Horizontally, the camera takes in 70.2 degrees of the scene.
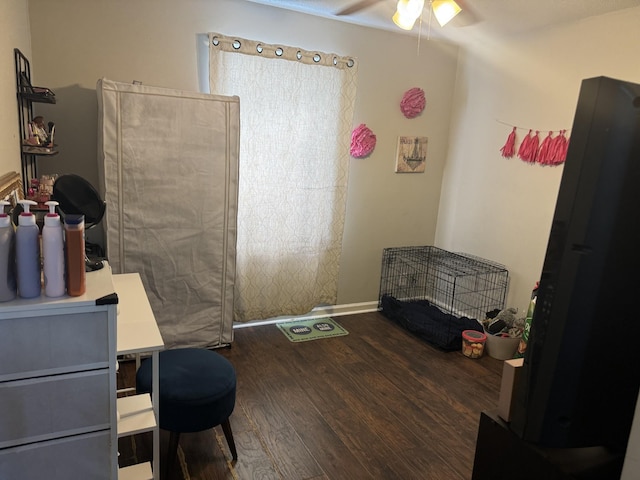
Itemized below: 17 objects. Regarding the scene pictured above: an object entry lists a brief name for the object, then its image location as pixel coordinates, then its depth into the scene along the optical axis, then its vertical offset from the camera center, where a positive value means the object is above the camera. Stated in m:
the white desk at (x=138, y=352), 1.59 -0.71
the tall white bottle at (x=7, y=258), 1.23 -0.34
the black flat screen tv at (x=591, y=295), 0.80 -0.22
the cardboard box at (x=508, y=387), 1.06 -0.50
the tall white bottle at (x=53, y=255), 1.28 -0.33
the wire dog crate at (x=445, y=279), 3.66 -0.96
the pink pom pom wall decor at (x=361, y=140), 3.61 +0.16
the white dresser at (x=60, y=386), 1.27 -0.72
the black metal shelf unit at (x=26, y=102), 2.17 +0.16
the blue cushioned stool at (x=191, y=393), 1.86 -1.00
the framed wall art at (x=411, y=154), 3.84 +0.08
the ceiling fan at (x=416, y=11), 2.34 +0.80
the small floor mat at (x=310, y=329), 3.42 -1.32
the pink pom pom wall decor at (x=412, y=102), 3.73 +0.51
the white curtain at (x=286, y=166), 3.14 -0.08
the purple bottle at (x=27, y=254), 1.25 -0.33
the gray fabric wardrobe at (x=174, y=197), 2.58 -0.31
